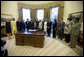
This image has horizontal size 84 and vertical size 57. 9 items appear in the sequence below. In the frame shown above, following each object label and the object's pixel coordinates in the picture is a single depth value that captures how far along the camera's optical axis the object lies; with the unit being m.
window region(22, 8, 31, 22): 4.70
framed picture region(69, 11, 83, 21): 2.01
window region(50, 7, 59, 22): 4.17
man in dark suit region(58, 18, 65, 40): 2.87
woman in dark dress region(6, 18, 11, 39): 2.90
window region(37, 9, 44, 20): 4.83
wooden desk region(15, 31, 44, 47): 2.25
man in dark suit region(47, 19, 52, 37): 3.37
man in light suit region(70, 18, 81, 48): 1.87
